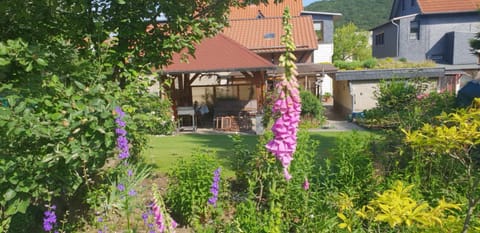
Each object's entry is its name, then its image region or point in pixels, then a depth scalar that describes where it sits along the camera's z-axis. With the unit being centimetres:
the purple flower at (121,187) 340
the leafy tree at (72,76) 298
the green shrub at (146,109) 394
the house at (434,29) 2958
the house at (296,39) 2373
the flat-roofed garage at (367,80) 1659
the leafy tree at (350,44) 4269
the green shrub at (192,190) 422
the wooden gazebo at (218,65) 1404
